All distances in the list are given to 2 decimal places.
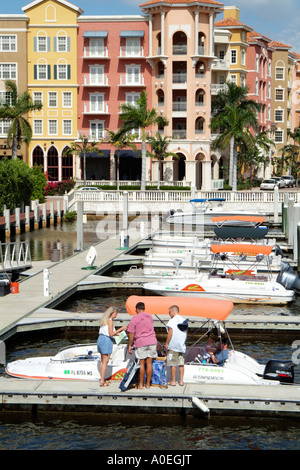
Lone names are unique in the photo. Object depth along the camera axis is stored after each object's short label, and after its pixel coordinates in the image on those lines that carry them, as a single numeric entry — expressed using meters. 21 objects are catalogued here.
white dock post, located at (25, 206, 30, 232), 56.31
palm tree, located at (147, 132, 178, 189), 77.50
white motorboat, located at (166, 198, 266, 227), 51.97
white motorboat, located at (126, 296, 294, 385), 17.92
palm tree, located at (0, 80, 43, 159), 69.88
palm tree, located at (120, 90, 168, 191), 69.62
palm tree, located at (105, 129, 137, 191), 75.31
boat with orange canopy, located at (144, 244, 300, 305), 29.56
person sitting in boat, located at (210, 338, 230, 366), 18.38
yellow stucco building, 81.56
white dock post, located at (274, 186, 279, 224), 61.59
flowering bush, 75.13
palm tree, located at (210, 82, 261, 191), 70.69
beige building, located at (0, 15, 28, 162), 81.00
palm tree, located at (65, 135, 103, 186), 79.81
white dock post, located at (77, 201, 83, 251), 42.53
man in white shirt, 17.20
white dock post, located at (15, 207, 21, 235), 54.59
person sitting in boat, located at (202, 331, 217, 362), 18.48
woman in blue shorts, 17.00
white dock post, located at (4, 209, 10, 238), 52.44
